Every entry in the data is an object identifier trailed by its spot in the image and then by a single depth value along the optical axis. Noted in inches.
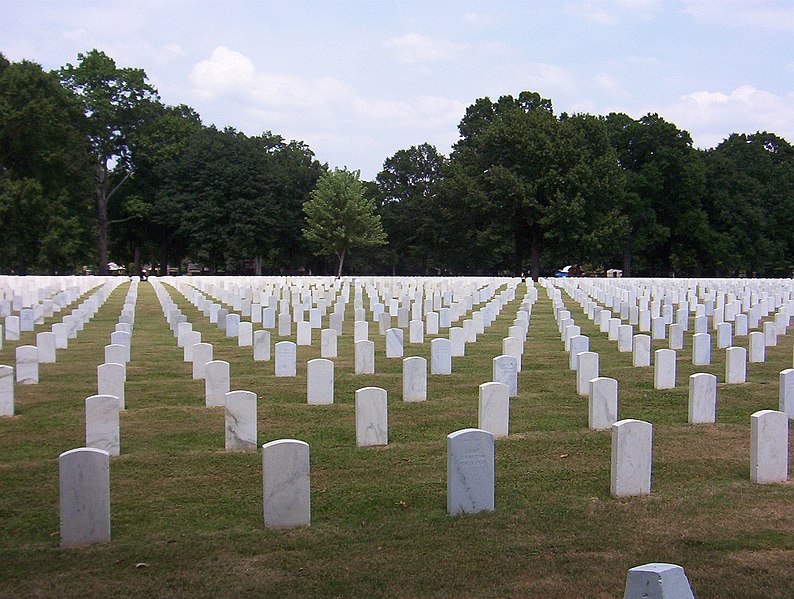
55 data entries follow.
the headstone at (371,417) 299.4
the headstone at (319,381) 380.2
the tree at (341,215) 1984.5
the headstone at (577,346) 476.5
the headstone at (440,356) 470.9
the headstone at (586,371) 403.9
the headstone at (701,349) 508.7
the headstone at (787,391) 337.1
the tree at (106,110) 2324.1
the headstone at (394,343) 544.4
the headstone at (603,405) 323.9
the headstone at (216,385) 377.4
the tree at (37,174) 1881.2
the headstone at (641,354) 504.4
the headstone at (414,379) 387.9
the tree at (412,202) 2554.1
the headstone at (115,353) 426.0
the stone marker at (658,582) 128.5
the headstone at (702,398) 337.1
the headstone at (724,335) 594.5
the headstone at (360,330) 601.6
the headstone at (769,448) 254.4
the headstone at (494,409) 311.7
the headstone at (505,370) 390.9
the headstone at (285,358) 460.8
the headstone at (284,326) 692.7
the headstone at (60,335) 595.8
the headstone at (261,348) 527.2
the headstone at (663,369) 425.4
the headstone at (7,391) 354.9
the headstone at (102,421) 284.7
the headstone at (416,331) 629.3
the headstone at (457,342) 552.4
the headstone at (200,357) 449.7
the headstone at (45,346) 515.8
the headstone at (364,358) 472.4
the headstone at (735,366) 442.9
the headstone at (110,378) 364.8
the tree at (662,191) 2330.2
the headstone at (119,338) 503.2
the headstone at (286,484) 210.7
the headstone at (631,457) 237.8
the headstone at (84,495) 197.2
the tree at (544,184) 2057.1
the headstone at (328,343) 531.5
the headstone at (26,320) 716.0
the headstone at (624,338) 577.6
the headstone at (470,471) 219.1
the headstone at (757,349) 526.6
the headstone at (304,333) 618.8
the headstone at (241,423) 294.0
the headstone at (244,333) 611.8
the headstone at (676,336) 580.4
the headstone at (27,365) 435.8
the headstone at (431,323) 697.6
